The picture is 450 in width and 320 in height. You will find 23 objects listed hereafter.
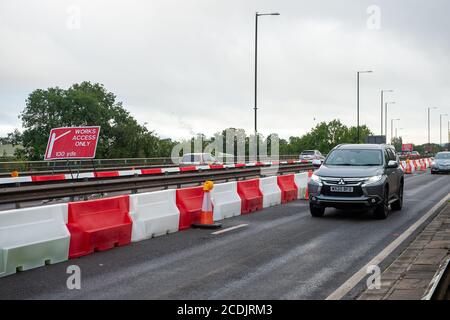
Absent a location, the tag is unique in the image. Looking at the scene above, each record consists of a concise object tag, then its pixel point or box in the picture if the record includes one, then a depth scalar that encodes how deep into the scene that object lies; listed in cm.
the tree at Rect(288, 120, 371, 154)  10894
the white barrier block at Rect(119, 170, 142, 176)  2708
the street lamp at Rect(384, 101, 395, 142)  7807
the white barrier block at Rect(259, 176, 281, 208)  1614
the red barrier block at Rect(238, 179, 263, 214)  1466
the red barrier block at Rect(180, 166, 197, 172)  3045
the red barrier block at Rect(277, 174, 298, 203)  1761
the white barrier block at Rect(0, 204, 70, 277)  756
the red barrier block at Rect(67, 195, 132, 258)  879
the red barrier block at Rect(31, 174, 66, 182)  2162
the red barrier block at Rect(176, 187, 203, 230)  1179
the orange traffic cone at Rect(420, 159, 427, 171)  4708
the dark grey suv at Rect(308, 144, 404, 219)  1284
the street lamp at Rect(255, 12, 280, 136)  3672
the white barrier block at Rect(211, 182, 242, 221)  1312
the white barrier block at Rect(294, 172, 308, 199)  1902
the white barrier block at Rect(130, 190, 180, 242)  1023
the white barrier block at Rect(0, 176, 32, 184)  1879
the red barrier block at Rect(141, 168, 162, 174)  2927
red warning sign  2217
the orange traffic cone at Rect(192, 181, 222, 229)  1178
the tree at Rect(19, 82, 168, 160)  6675
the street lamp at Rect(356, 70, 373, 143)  5953
